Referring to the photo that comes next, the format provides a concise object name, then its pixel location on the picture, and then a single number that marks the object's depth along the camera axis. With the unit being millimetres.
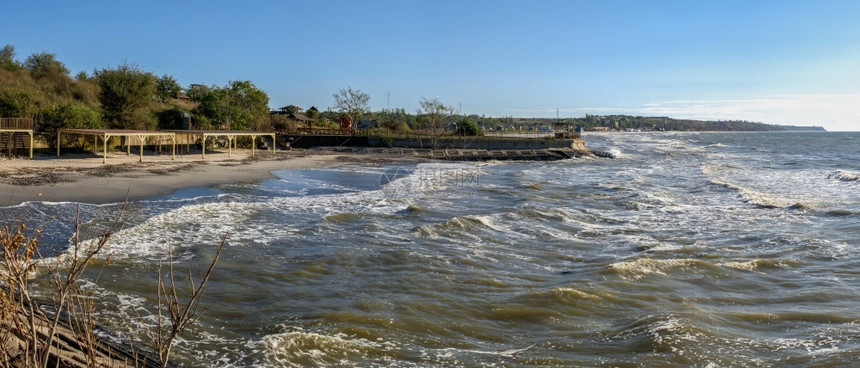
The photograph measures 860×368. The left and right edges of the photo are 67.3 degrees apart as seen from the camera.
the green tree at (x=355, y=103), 72250
